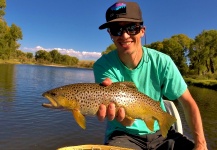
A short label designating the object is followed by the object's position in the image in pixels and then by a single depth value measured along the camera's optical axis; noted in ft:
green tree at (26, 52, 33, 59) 314.09
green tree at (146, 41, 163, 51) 155.75
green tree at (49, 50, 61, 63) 332.07
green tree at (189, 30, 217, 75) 118.79
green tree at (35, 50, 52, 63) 319.37
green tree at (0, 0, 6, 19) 117.91
